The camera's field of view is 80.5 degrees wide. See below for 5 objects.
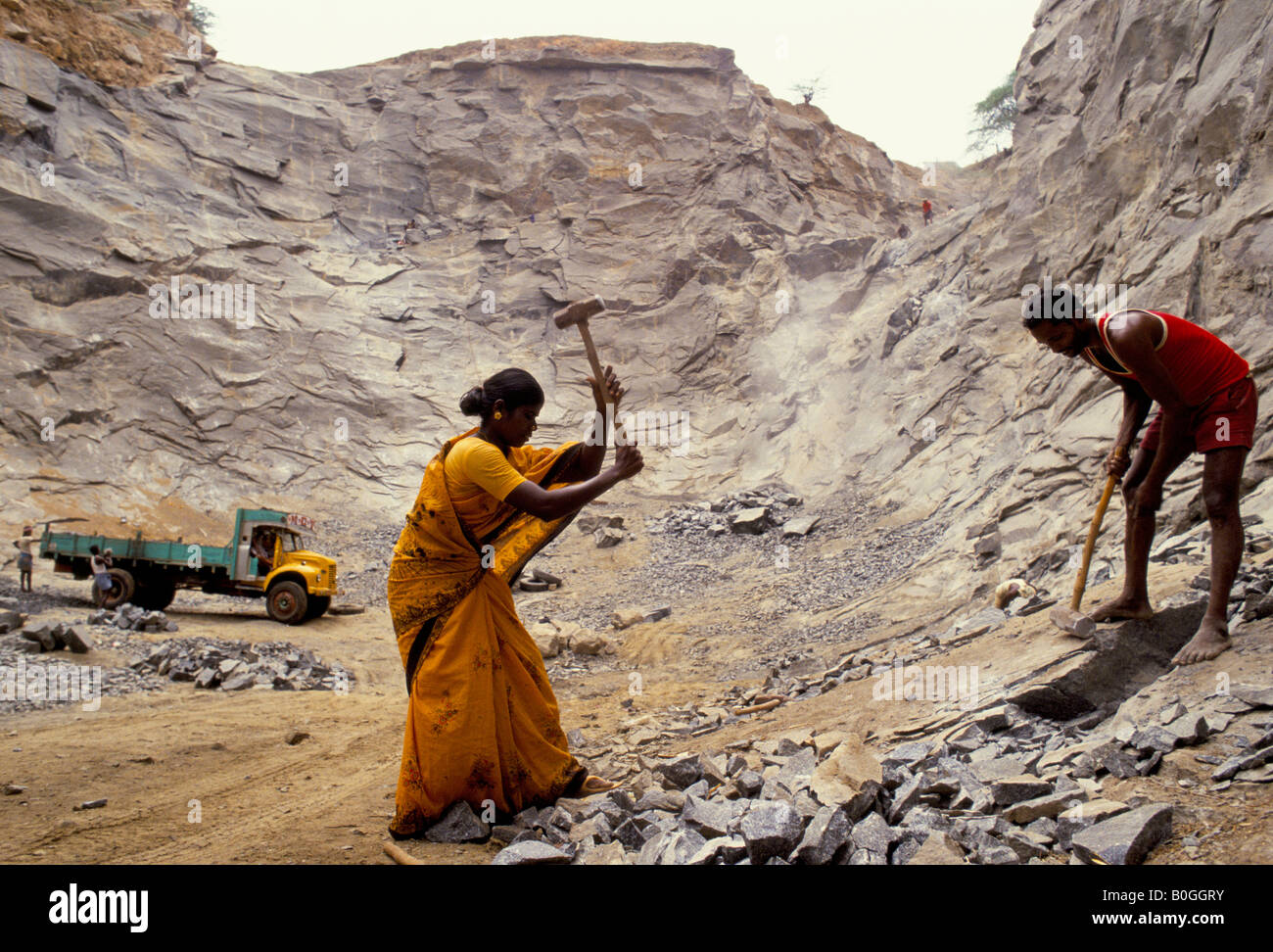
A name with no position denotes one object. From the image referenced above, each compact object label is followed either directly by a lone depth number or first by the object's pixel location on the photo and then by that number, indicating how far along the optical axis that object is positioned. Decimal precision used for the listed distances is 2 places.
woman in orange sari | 2.71
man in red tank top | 2.87
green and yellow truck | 10.18
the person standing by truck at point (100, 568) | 9.60
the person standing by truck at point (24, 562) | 10.09
